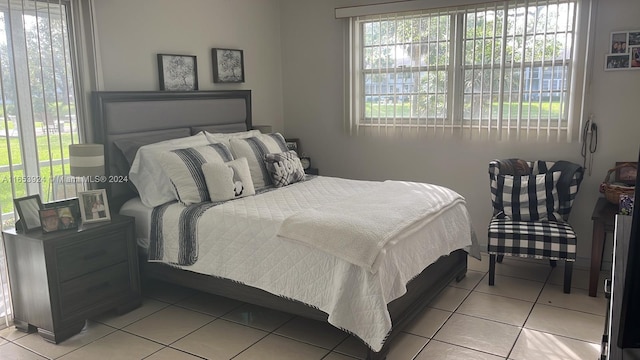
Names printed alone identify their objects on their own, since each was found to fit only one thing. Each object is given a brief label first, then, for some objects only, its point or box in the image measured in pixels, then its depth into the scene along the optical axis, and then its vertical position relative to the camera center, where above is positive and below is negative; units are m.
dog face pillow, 3.42 -0.53
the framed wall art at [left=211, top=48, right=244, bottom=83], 4.54 +0.34
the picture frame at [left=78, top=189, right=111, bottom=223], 3.19 -0.64
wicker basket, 3.60 -0.67
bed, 2.61 -0.85
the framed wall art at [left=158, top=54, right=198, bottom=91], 4.04 +0.25
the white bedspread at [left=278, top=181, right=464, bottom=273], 2.61 -0.68
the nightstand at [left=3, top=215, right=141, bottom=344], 2.93 -1.01
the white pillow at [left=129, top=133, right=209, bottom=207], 3.47 -0.50
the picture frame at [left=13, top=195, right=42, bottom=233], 2.98 -0.62
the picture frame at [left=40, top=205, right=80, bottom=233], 2.98 -0.67
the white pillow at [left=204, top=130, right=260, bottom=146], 4.06 -0.28
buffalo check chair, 3.57 -0.86
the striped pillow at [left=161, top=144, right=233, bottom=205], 3.38 -0.47
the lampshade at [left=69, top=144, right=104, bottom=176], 3.18 -0.34
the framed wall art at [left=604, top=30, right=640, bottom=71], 3.70 +0.33
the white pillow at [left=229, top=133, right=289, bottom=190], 3.92 -0.40
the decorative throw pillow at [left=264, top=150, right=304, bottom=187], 3.95 -0.52
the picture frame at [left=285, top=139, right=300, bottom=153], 5.11 -0.43
